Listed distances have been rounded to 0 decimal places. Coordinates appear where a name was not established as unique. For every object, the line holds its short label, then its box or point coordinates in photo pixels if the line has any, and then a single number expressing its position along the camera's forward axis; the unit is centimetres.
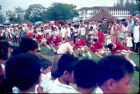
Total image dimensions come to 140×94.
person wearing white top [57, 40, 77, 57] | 600
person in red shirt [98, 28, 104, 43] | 730
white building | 3966
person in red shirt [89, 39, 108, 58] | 644
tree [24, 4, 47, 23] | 3397
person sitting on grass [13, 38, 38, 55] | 292
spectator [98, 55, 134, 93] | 152
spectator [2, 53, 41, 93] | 157
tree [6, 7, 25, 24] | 2833
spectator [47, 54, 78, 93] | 171
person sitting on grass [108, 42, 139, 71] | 534
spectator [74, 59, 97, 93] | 164
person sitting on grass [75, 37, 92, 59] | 739
